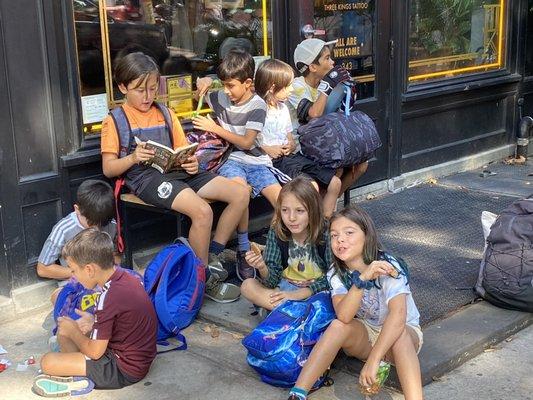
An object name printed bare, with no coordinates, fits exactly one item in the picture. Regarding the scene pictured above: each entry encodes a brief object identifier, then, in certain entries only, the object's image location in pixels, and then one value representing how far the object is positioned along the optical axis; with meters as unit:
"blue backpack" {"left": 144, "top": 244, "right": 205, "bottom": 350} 4.22
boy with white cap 5.32
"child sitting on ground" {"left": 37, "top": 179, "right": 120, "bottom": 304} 4.53
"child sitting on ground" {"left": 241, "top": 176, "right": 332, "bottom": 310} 3.94
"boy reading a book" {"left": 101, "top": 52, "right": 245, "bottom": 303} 4.61
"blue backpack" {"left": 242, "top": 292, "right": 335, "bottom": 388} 3.68
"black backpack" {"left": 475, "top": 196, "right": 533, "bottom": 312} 4.33
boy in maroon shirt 3.59
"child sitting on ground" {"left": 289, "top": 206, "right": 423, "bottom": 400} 3.38
